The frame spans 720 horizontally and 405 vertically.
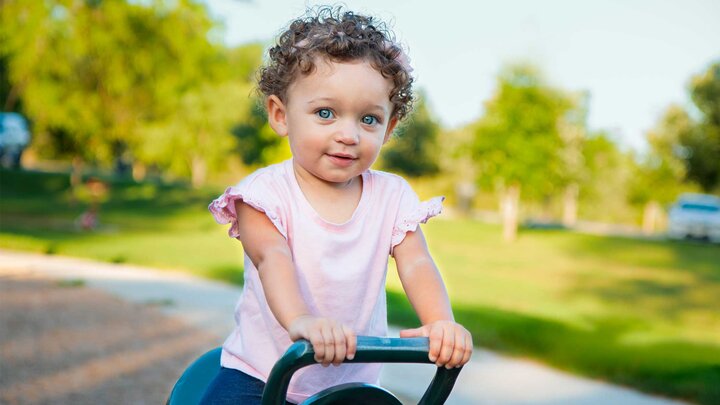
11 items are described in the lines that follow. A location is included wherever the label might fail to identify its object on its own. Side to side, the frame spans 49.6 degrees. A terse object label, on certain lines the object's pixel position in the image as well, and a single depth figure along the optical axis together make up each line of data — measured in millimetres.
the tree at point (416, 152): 41531
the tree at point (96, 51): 11711
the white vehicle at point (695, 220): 23031
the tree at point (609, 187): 39094
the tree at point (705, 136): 28531
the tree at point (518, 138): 20828
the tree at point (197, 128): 32062
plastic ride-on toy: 1417
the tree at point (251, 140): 39656
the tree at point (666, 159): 30672
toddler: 1805
